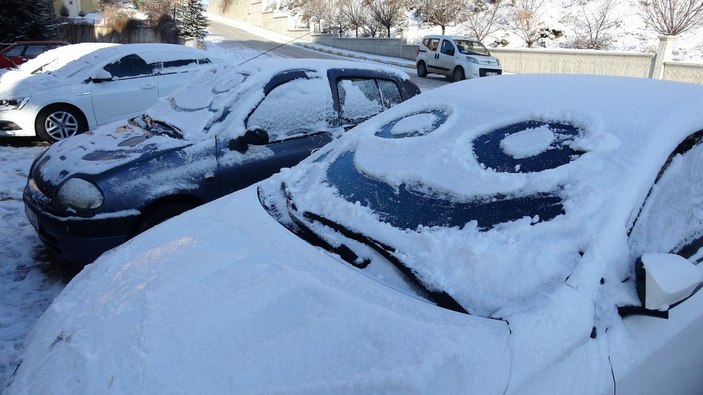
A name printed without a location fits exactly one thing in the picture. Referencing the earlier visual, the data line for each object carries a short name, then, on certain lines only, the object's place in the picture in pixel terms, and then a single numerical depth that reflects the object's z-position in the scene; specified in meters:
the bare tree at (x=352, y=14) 34.56
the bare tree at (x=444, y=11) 28.78
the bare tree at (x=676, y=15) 19.11
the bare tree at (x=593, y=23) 23.84
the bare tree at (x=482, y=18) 28.05
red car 13.13
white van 17.63
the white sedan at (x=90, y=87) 6.92
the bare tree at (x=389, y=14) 31.50
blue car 3.29
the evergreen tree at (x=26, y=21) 19.70
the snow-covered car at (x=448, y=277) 1.34
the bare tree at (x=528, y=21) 26.28
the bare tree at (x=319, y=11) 37.25
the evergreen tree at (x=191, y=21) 29.38
